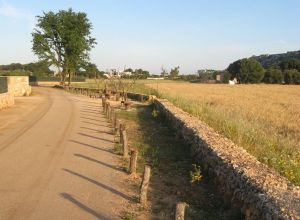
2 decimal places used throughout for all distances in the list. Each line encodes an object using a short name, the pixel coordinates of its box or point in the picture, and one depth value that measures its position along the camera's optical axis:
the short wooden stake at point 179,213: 3.68
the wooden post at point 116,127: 10.33
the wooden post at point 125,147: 7.42
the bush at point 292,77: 61.29
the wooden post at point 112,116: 12.23
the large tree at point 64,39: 40.80
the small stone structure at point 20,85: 24.78
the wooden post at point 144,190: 4.85
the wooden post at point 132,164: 6.11
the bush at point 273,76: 64.03
